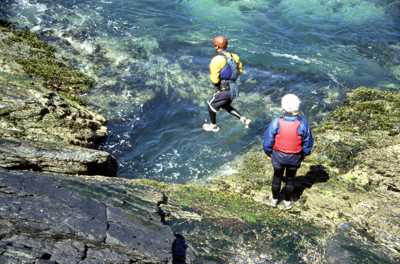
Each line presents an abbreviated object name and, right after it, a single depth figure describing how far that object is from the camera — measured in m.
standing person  10.38
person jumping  13.53
